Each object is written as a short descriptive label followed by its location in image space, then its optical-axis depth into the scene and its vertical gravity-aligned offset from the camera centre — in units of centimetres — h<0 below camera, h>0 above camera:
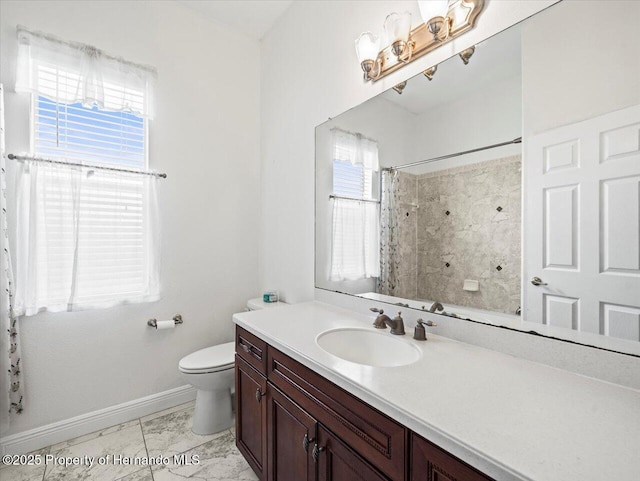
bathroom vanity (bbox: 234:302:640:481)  56 -39
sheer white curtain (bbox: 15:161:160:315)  169 +2
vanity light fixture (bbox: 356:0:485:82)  118 +90
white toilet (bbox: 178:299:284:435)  182 -91
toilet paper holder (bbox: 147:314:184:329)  210 -57
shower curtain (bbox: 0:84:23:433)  162 -53
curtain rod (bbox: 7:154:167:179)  166 +46
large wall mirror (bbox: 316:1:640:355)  82 +21
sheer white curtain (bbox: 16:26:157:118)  168 +102
